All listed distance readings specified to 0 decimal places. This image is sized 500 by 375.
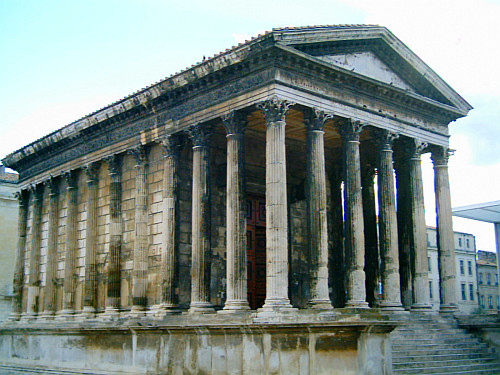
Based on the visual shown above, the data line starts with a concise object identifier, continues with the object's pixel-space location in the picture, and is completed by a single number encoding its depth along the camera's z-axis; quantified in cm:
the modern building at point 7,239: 3600
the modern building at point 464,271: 6040
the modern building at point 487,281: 6456
